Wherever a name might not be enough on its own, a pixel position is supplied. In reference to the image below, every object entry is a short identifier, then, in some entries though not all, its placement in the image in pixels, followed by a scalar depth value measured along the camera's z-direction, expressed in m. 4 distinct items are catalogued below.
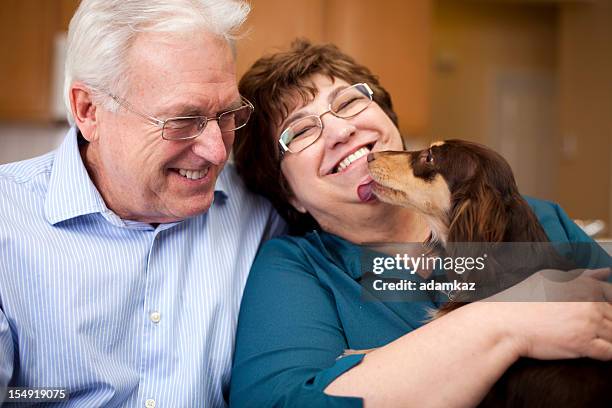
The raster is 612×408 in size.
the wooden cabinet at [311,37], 2.70
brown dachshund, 0.76
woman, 0.77
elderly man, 0.90
